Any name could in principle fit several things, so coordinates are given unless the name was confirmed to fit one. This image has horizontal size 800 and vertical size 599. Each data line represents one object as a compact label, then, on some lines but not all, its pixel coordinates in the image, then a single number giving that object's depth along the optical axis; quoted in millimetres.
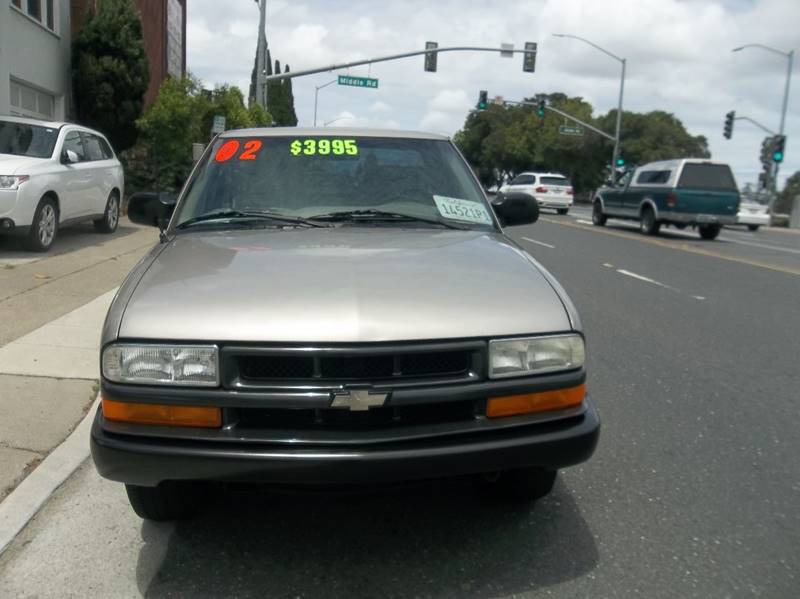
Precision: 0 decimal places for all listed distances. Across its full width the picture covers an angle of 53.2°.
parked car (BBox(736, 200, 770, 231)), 28453
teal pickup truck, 19359
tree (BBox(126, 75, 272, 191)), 18594
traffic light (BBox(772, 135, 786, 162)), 37375
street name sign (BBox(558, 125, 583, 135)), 54969
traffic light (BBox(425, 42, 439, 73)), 27953
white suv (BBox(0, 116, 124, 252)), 9672
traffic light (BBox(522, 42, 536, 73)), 28828
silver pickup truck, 2584
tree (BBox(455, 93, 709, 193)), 69688
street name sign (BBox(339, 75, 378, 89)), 30078
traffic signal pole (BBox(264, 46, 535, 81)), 25688
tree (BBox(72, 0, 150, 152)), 18281
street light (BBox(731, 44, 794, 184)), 36781
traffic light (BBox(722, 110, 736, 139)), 39281
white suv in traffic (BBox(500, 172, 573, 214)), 31750
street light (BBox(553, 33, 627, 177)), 41238
